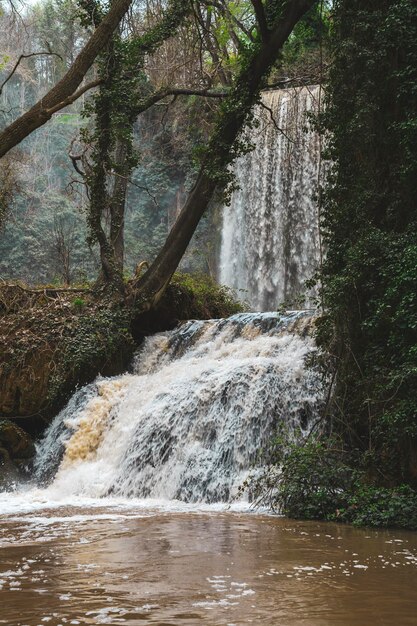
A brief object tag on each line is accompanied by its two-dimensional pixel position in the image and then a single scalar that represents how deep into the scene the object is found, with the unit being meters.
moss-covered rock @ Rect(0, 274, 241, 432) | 13.32
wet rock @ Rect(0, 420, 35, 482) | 11.84
